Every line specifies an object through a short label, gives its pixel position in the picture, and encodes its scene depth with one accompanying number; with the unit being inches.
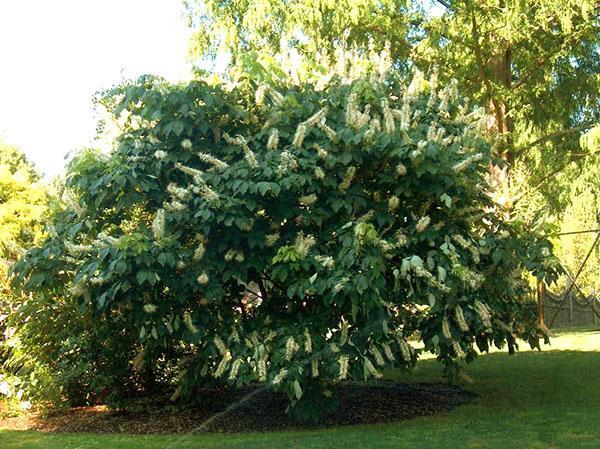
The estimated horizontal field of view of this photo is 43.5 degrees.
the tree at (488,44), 503.5
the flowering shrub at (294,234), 277.1
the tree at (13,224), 422.0
